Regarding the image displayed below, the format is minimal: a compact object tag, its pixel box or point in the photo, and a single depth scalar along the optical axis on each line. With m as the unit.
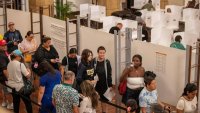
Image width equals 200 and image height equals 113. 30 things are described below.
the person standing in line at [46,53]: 8.13
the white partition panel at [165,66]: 7.30
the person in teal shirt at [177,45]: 8.95
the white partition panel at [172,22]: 12.69
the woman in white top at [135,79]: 7.11
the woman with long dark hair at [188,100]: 6.05
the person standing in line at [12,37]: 9.77
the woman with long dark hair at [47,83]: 6.32
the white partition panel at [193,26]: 11.68
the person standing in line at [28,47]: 9.25
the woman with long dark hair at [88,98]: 5.62
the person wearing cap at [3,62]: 7.53
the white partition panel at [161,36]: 10.59
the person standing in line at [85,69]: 7.22
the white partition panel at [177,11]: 13.21
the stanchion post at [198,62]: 6.78
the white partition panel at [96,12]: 13.49
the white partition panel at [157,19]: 12.29
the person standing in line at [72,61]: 7.91
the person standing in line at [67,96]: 5.58
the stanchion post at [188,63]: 6.79
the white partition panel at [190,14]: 12.23
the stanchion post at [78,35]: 9.04
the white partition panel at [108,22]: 12.07
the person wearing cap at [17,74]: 7.11
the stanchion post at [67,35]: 9.14
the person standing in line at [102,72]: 7.43
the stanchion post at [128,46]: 7.59
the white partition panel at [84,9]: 13.94
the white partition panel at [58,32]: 9.49
